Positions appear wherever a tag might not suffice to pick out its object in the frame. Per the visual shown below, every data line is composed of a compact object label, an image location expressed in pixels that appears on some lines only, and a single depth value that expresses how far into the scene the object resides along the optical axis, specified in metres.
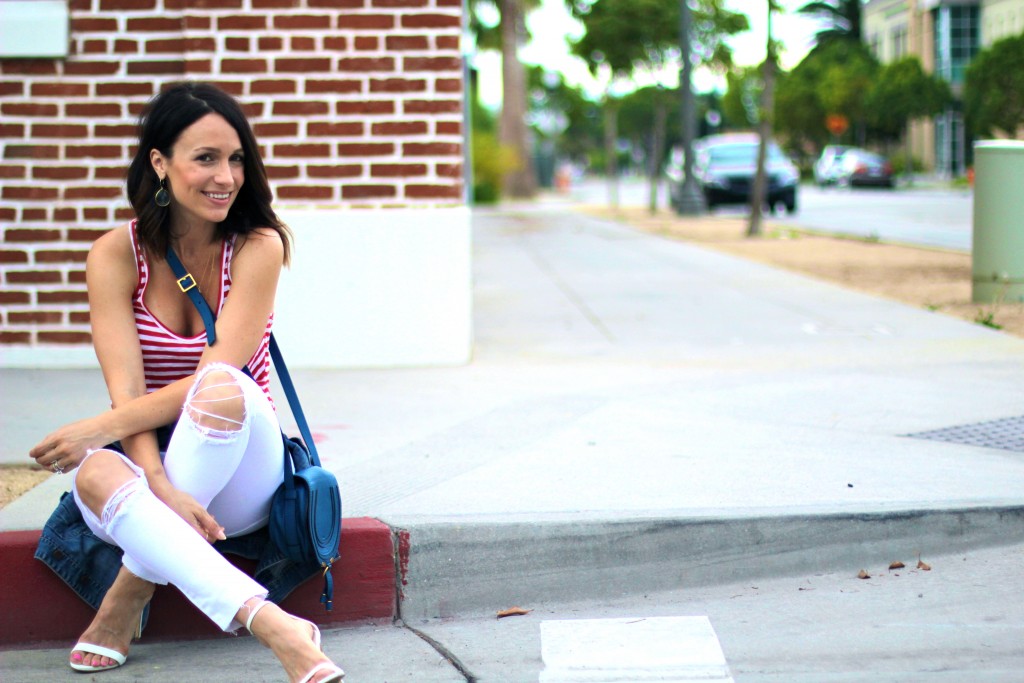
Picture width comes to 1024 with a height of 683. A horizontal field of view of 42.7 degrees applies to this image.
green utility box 8.50
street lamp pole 26.52
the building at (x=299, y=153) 6.41
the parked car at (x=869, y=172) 43.06
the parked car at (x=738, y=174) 25.84
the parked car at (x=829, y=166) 47.29
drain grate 4.63
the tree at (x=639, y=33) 28.61
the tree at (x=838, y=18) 80.94
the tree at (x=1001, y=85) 38.41
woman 2.92
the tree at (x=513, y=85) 35.59
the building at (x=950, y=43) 57.44
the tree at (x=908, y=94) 51.56
